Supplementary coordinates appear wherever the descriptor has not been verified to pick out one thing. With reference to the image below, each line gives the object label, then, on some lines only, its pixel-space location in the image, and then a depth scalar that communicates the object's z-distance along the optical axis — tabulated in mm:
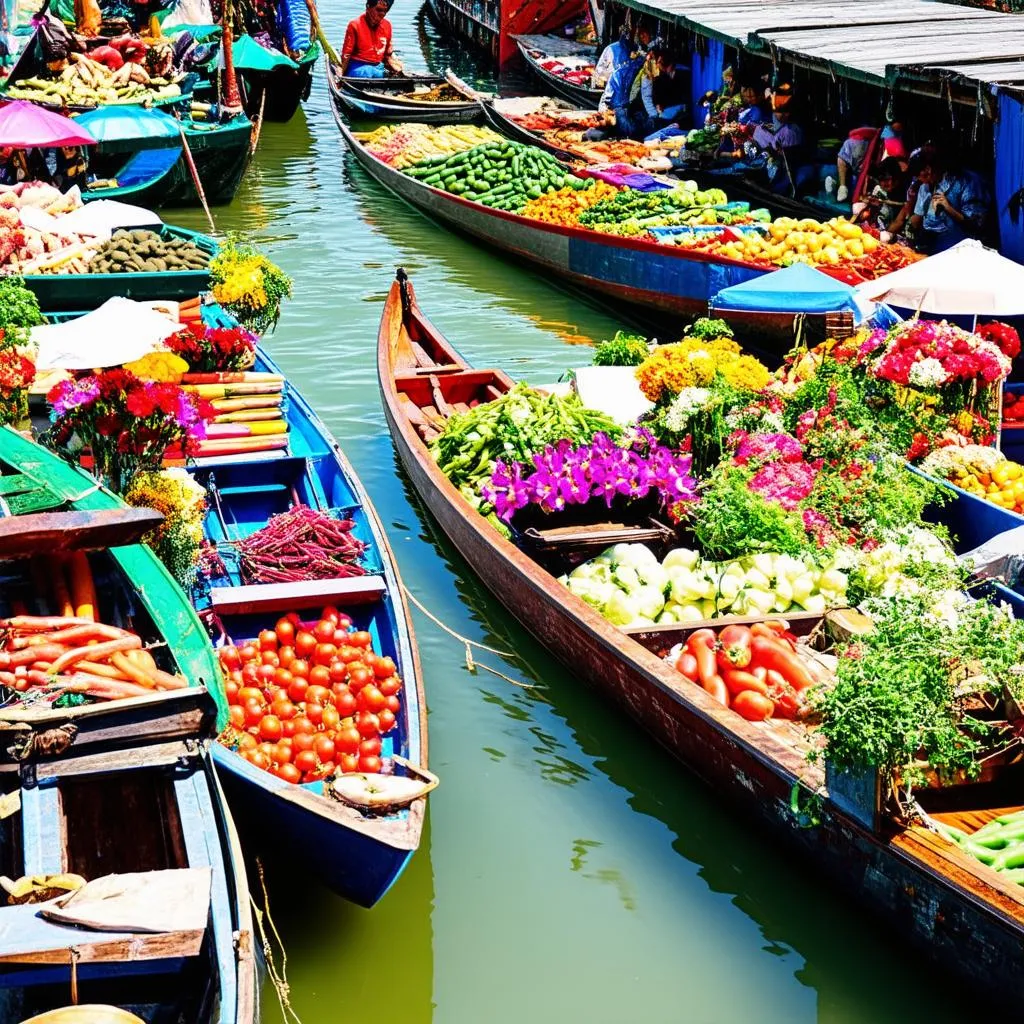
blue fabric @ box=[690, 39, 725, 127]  19156
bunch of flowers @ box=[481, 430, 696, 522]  7594
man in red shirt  23953
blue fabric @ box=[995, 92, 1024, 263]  11562
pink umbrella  13828
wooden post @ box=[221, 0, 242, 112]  19672
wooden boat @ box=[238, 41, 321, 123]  23141
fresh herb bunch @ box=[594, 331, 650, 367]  9625
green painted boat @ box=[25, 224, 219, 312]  11289
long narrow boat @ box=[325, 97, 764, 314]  12594
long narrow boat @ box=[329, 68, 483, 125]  20766
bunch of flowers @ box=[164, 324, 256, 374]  9172
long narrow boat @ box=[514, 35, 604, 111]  22672
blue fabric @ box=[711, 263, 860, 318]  9734
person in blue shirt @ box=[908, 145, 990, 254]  12594
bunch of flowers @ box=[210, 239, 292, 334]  10312
